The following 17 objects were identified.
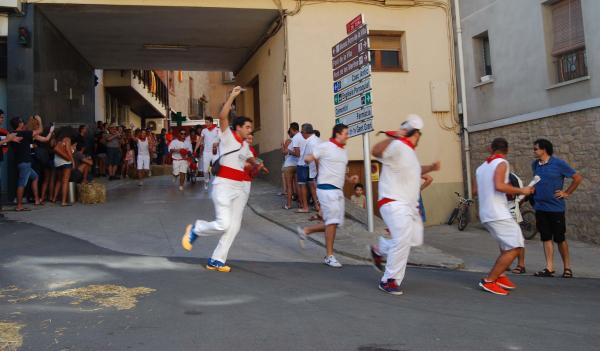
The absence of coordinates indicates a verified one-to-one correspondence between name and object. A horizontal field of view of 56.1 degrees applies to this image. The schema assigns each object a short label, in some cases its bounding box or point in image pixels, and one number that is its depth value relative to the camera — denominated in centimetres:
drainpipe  1497
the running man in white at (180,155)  1491
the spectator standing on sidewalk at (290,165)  1135
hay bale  1238
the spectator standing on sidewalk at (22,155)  1109
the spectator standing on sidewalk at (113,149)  1683
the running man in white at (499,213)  604
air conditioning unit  4709
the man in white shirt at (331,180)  729
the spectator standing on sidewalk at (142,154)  1683
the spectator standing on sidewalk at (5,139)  1051
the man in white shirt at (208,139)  1443
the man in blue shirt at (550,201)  751
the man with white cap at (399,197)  574
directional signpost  945
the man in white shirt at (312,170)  1012
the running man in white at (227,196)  649
